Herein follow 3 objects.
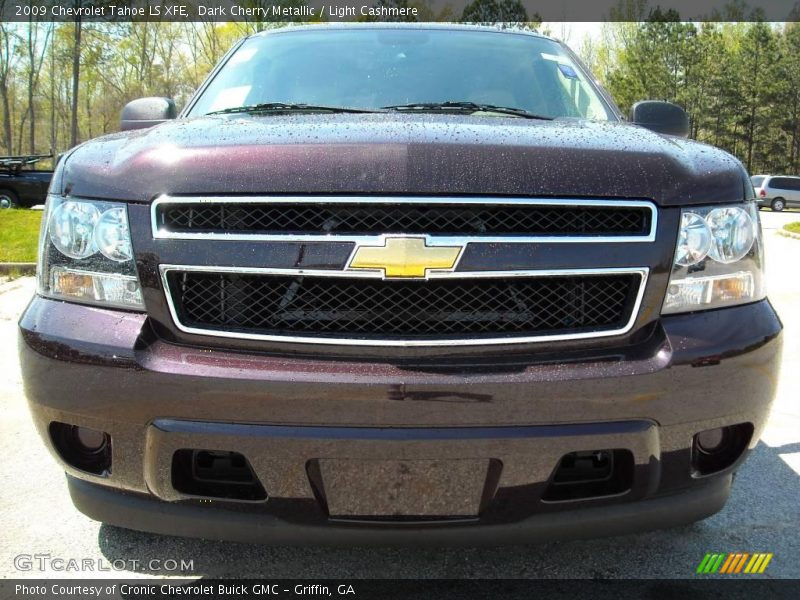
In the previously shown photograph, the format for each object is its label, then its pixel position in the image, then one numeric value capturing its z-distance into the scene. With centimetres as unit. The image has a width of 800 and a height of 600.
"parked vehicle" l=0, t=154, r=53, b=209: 1989
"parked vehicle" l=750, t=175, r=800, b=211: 3416
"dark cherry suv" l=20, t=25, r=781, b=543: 160
